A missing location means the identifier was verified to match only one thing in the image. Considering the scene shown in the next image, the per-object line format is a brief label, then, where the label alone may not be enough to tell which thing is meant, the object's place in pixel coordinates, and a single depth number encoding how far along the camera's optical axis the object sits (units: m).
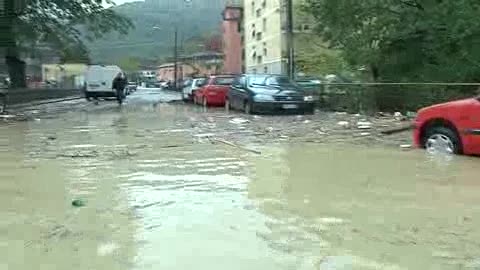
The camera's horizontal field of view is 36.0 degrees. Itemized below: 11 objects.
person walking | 37.25
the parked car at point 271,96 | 24.61
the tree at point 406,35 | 21.00
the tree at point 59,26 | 41.34
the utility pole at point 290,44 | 31.30
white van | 42.12
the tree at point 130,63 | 88.03
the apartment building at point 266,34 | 56.07
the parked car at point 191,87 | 38.28
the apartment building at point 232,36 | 89.81
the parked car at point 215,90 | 33.38
